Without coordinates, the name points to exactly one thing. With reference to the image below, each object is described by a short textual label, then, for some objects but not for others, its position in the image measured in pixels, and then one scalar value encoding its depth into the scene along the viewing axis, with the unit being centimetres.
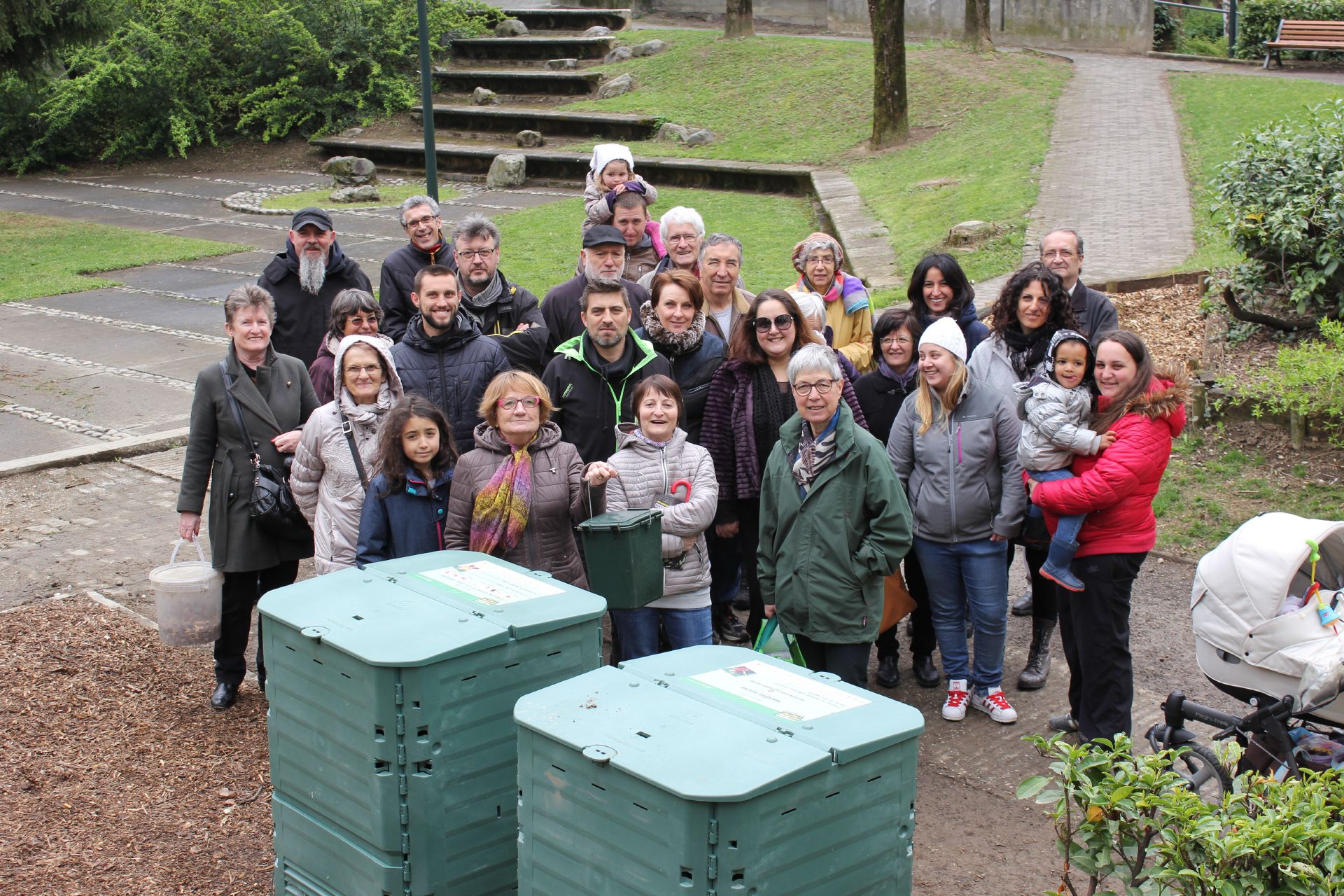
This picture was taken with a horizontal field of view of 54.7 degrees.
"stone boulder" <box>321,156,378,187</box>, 2119
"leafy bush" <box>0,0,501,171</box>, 2386
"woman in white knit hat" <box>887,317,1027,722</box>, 564
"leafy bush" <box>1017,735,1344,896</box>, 282
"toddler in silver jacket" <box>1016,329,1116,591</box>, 523
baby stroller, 423
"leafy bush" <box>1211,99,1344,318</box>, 918
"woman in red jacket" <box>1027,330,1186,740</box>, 511
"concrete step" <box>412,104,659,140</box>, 2155
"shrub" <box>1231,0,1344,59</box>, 2352
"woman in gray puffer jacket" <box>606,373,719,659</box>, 551
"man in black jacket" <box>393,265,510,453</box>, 597
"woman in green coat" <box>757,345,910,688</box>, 516
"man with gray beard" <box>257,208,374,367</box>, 722
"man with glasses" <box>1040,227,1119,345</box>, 641
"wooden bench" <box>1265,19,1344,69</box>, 2192
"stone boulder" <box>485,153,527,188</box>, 2044
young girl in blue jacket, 523
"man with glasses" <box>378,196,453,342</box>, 721
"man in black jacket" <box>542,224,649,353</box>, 664
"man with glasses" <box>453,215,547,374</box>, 662
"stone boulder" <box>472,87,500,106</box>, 2419
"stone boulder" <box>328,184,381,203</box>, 1981
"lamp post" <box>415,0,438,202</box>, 1240
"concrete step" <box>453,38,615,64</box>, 2583
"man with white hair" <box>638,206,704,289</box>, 709
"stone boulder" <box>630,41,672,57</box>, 2536
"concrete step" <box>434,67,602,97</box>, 2425
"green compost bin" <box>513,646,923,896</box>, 302
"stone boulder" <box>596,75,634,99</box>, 2347
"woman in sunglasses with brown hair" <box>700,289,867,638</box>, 591
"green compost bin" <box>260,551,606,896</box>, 372
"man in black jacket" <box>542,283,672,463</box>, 596
